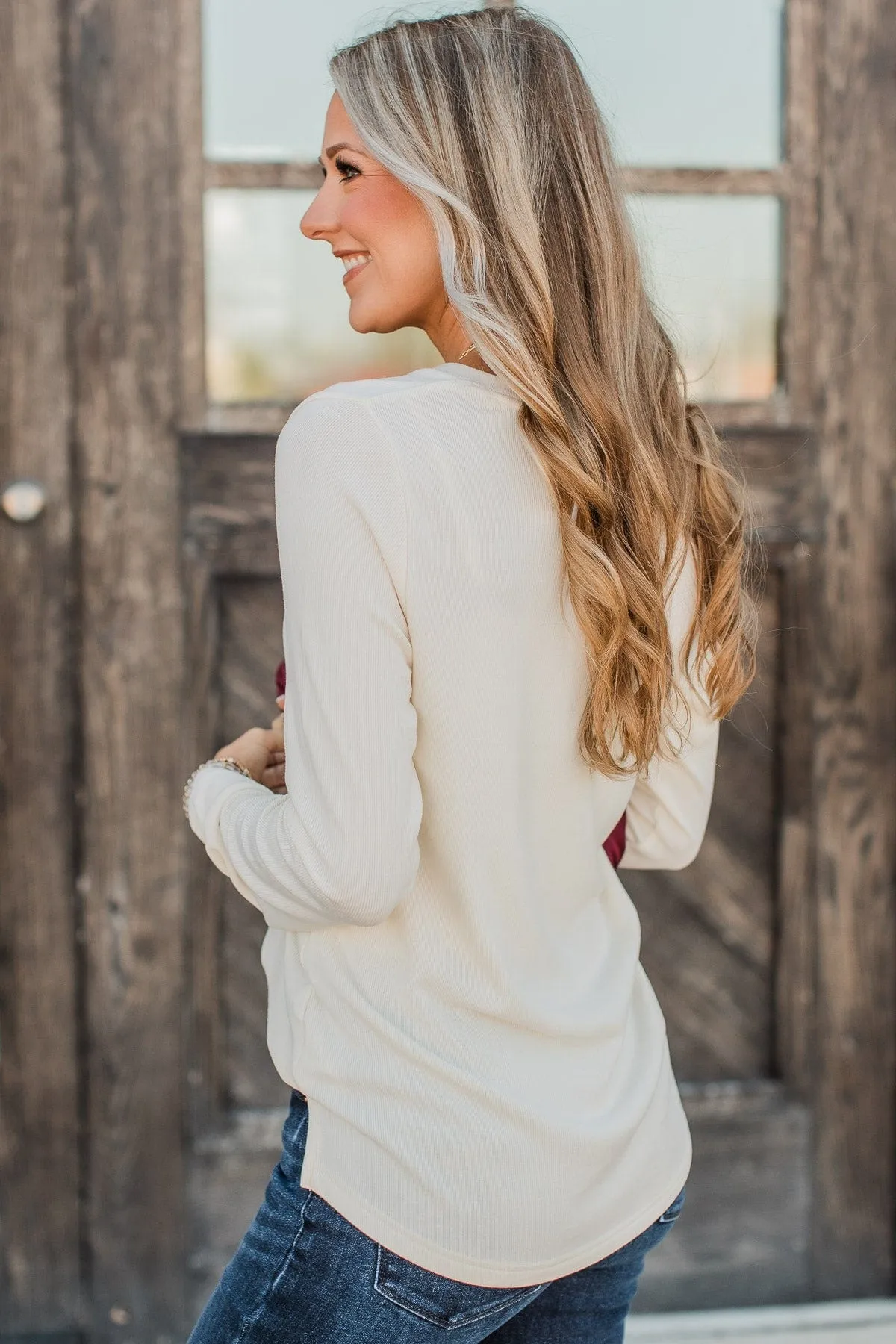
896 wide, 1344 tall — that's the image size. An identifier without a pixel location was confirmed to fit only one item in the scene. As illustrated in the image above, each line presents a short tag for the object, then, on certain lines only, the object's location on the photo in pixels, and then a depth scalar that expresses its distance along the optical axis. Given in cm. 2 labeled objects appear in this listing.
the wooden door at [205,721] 299
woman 196
